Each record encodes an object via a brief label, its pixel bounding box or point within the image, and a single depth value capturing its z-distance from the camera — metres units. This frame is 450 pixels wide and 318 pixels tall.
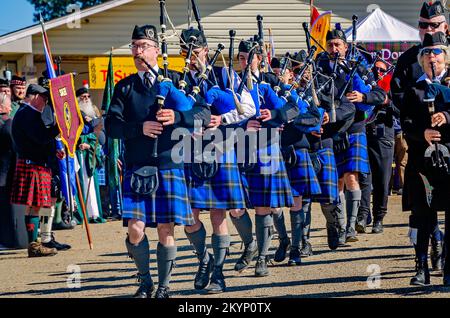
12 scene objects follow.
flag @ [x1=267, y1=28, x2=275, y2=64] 25.81
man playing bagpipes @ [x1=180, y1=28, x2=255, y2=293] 15.37
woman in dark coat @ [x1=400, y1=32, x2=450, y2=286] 14.11
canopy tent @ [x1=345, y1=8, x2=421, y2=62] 32.47
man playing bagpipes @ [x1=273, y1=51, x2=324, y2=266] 17.86
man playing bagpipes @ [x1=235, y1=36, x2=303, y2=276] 16.55
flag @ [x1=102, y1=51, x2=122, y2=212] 29.20
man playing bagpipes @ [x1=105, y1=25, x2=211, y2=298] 13.87
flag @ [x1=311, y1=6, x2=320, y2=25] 28.22
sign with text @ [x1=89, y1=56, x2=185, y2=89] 35.69
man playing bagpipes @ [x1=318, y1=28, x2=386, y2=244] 19.72
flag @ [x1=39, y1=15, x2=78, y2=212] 21.16
